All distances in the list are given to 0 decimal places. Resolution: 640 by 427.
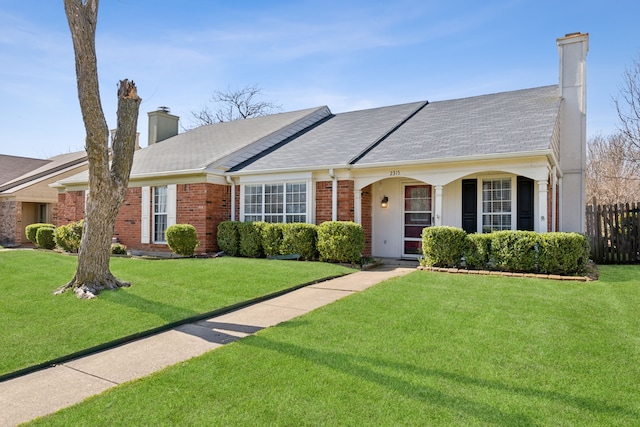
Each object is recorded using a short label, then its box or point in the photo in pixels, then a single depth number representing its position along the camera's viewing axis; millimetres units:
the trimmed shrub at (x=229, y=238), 12062
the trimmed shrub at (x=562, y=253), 7965
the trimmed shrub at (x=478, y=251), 8727
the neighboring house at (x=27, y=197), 20875
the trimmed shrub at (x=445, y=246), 8938
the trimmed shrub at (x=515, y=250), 8273
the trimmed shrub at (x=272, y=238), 11242
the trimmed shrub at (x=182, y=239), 11664
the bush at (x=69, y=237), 12977
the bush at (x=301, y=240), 10767
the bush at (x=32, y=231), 16820
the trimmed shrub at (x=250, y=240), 11633
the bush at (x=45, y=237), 15297
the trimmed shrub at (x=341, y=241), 10086
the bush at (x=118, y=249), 13000
